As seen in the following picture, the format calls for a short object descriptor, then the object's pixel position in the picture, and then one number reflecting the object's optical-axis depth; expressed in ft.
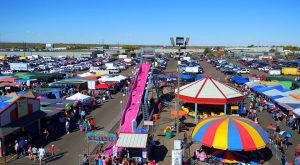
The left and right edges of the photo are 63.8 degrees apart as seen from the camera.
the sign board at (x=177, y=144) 41.13
